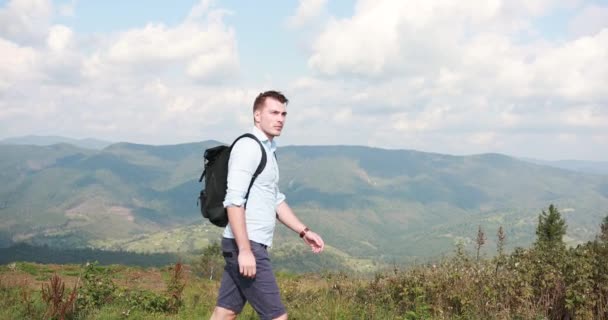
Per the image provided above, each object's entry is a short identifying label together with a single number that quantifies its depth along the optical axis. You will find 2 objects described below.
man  4.34
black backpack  4.55
